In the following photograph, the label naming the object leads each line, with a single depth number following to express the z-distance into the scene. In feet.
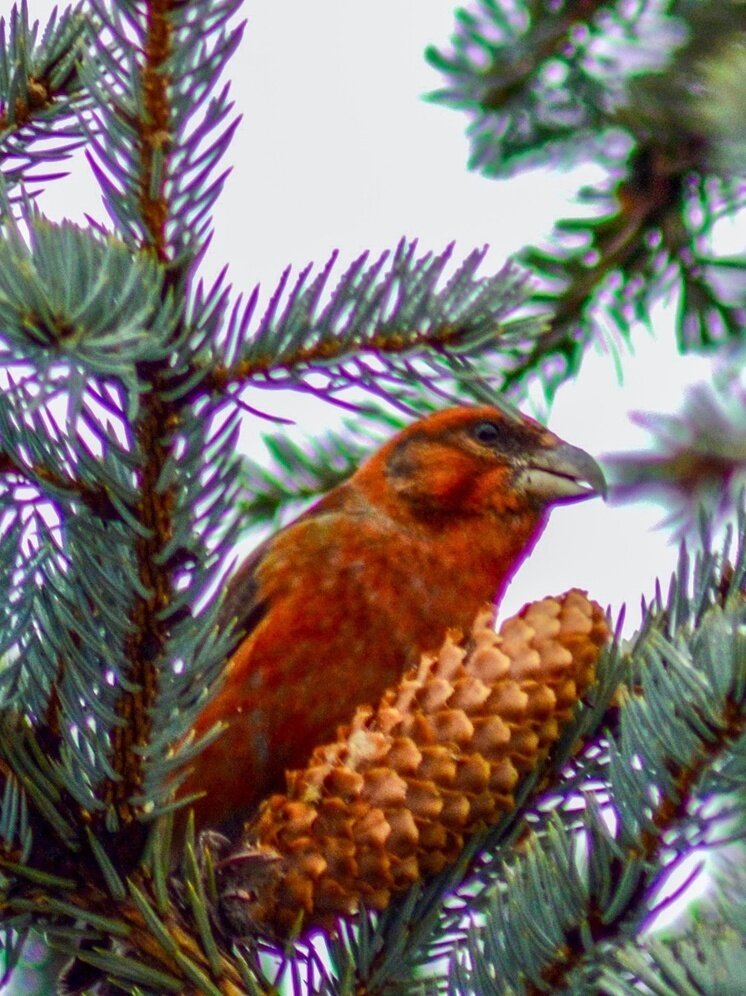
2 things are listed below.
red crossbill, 11.44
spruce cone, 11.04
